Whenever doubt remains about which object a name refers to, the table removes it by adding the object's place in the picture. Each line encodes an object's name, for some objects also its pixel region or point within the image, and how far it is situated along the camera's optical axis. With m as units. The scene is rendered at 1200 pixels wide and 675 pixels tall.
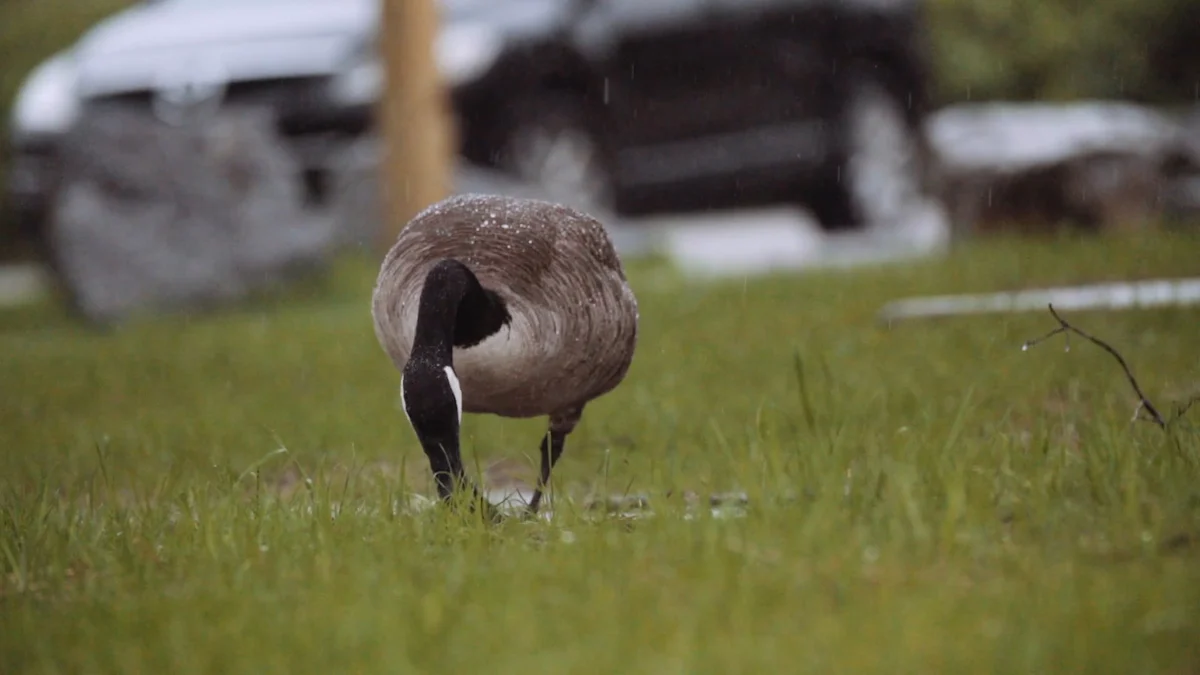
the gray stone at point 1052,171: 24.53
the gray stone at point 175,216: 19.84
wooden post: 18.94
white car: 20.42
